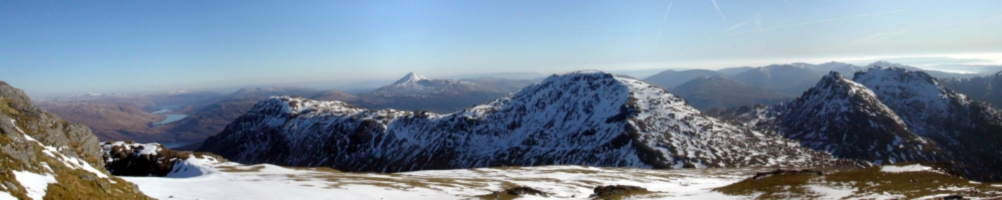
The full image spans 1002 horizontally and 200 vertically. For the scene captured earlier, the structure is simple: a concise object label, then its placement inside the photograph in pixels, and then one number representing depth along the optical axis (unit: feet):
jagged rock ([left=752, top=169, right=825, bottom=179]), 199.53
